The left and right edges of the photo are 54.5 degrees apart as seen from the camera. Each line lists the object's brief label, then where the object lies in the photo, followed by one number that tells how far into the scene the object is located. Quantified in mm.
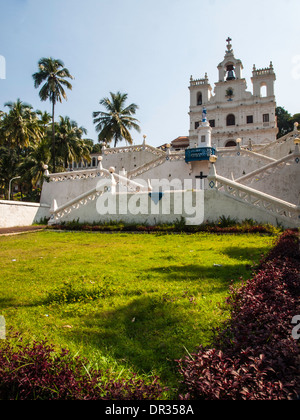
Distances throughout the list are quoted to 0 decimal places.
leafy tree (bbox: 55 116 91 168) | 37531
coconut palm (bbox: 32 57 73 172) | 33406
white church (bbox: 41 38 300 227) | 14211
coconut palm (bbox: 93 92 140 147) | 41972
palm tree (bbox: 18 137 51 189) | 37281
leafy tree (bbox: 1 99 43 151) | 36469
